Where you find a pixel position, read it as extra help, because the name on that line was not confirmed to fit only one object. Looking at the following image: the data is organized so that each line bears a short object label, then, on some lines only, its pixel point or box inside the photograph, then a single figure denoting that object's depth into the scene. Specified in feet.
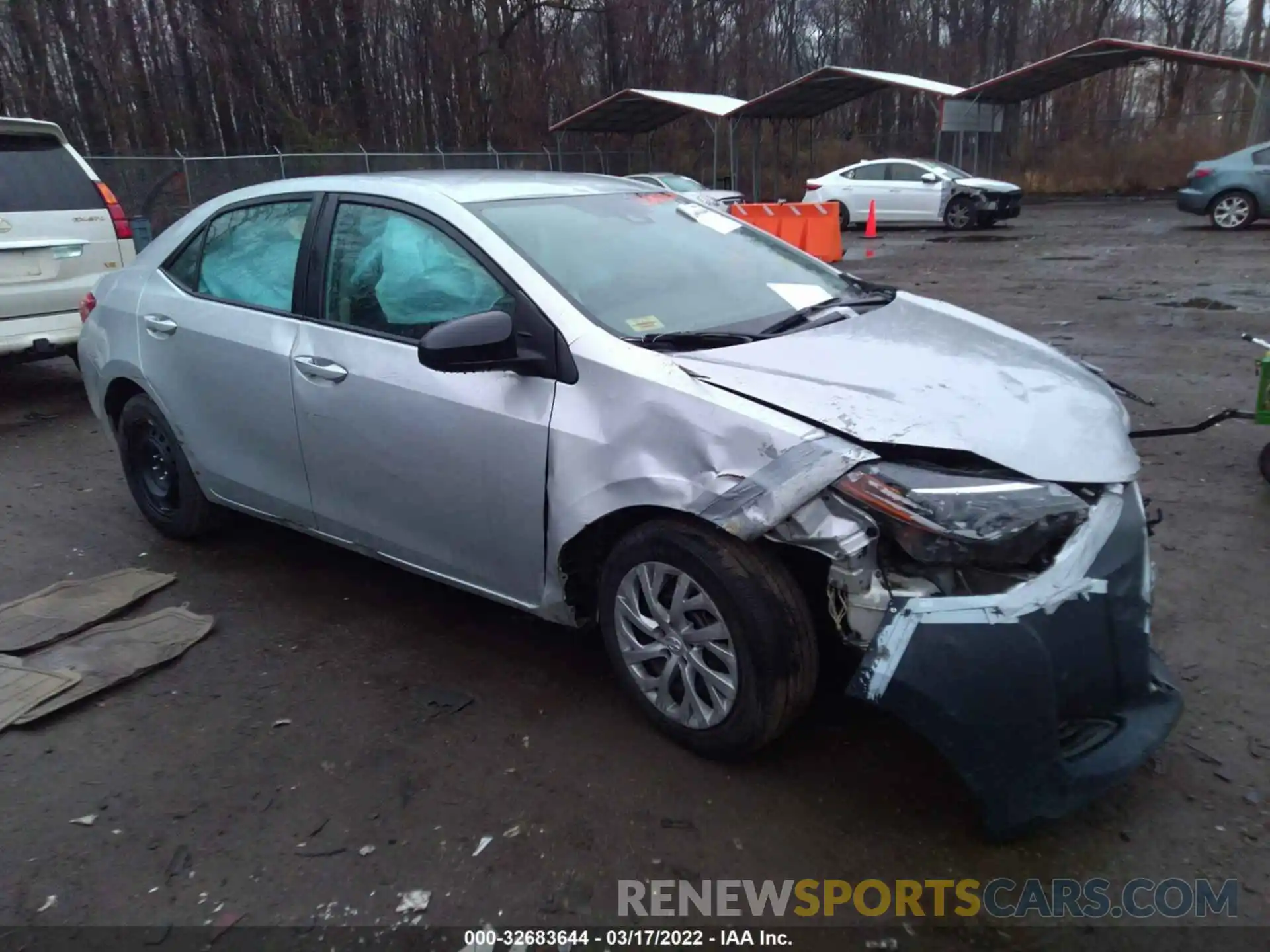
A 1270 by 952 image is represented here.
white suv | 23.03
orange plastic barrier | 51.72
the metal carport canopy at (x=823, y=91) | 83.48
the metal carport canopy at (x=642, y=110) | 90.07
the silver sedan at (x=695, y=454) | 8.13
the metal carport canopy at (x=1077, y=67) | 73.97
